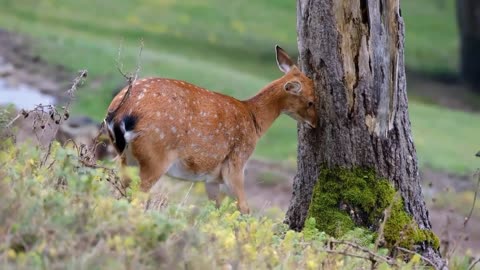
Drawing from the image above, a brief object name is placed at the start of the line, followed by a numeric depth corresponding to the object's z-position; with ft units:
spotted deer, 61.77
